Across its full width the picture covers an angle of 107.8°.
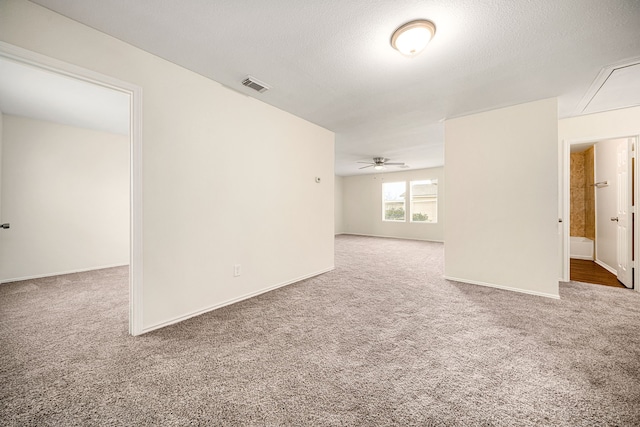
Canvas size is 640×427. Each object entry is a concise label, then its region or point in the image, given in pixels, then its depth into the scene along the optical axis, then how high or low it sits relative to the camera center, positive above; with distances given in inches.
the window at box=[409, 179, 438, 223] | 320.8 +16.7
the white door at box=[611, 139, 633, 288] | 130.6 -2.2
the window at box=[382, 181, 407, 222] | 349.7 +18.0
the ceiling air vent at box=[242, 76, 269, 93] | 102.1 +58.5
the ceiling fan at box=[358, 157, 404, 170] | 260.0 +57.3
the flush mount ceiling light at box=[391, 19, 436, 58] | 68.8 +54.0
